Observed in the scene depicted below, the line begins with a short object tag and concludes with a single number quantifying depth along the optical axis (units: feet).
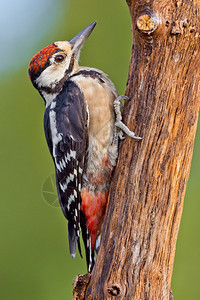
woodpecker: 20.30
